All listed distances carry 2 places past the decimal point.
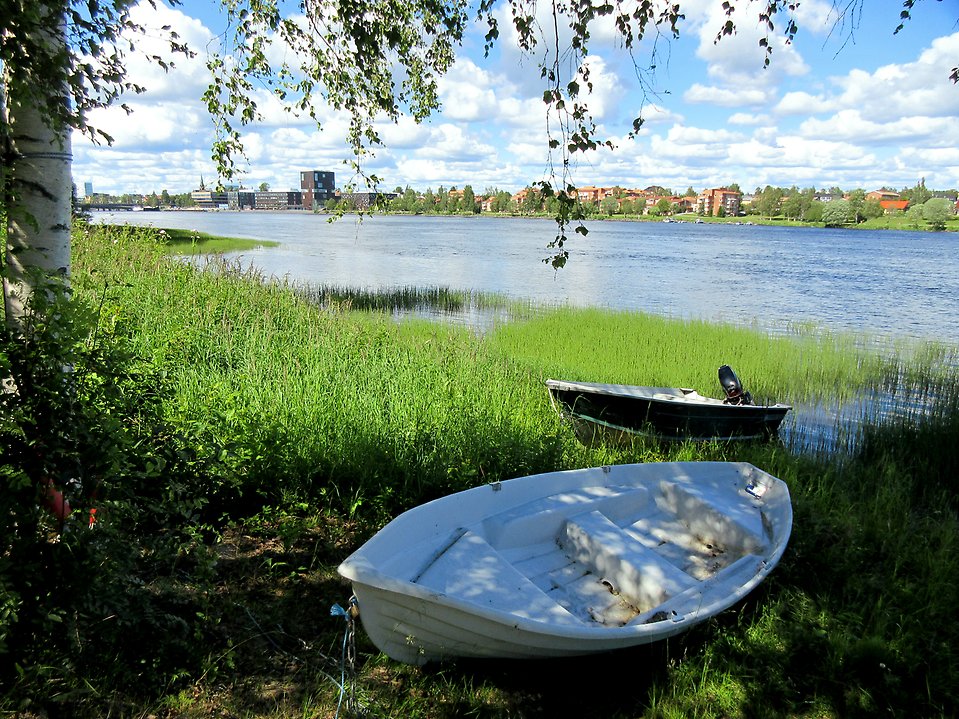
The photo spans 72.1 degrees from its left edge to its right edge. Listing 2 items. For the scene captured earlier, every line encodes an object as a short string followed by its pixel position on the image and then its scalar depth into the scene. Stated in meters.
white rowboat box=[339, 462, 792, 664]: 3.16
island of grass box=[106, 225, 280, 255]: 32.23
